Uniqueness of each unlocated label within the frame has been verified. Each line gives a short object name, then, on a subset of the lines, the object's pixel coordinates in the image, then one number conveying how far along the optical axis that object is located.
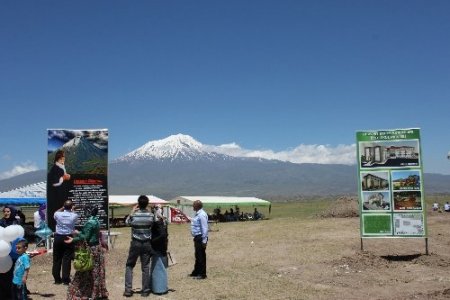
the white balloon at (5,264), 8.26
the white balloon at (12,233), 8.36
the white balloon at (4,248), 8.09
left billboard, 15.68
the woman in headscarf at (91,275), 9.31
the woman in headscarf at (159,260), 10.49
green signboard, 15.37
